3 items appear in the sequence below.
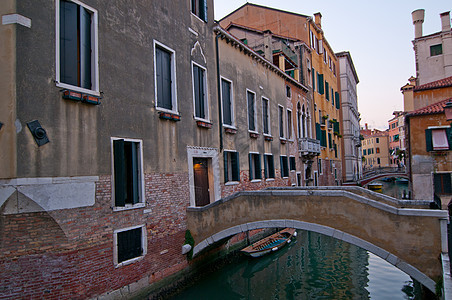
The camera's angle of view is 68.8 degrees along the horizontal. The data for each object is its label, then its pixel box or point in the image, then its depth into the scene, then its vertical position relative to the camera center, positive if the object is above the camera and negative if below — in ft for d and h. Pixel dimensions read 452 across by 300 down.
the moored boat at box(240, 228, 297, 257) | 38.65 -10.04
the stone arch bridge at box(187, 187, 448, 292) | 22.75 -4.58
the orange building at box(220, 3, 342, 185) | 73.10 +24.64
